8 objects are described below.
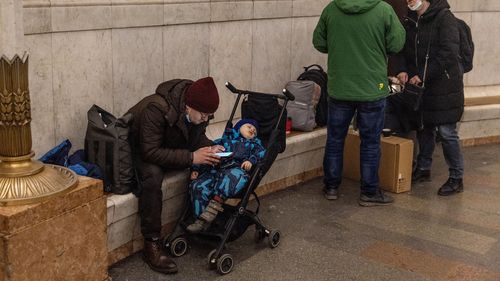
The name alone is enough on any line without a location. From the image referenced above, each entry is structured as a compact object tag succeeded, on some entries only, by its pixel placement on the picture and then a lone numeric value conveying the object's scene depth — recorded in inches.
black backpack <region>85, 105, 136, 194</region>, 179.3
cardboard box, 249.4
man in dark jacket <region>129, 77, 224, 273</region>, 179.2
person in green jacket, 221.8
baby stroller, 182.5
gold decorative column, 117.8
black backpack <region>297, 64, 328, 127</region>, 269.7
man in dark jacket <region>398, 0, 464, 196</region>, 240.5
